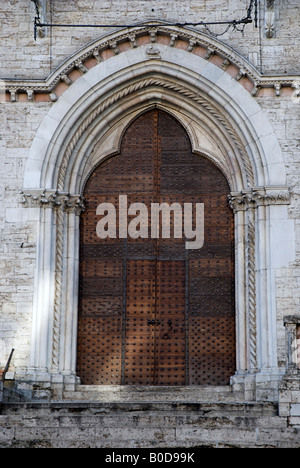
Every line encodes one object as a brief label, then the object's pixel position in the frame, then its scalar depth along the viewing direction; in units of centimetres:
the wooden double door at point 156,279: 1683
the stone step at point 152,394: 1613
